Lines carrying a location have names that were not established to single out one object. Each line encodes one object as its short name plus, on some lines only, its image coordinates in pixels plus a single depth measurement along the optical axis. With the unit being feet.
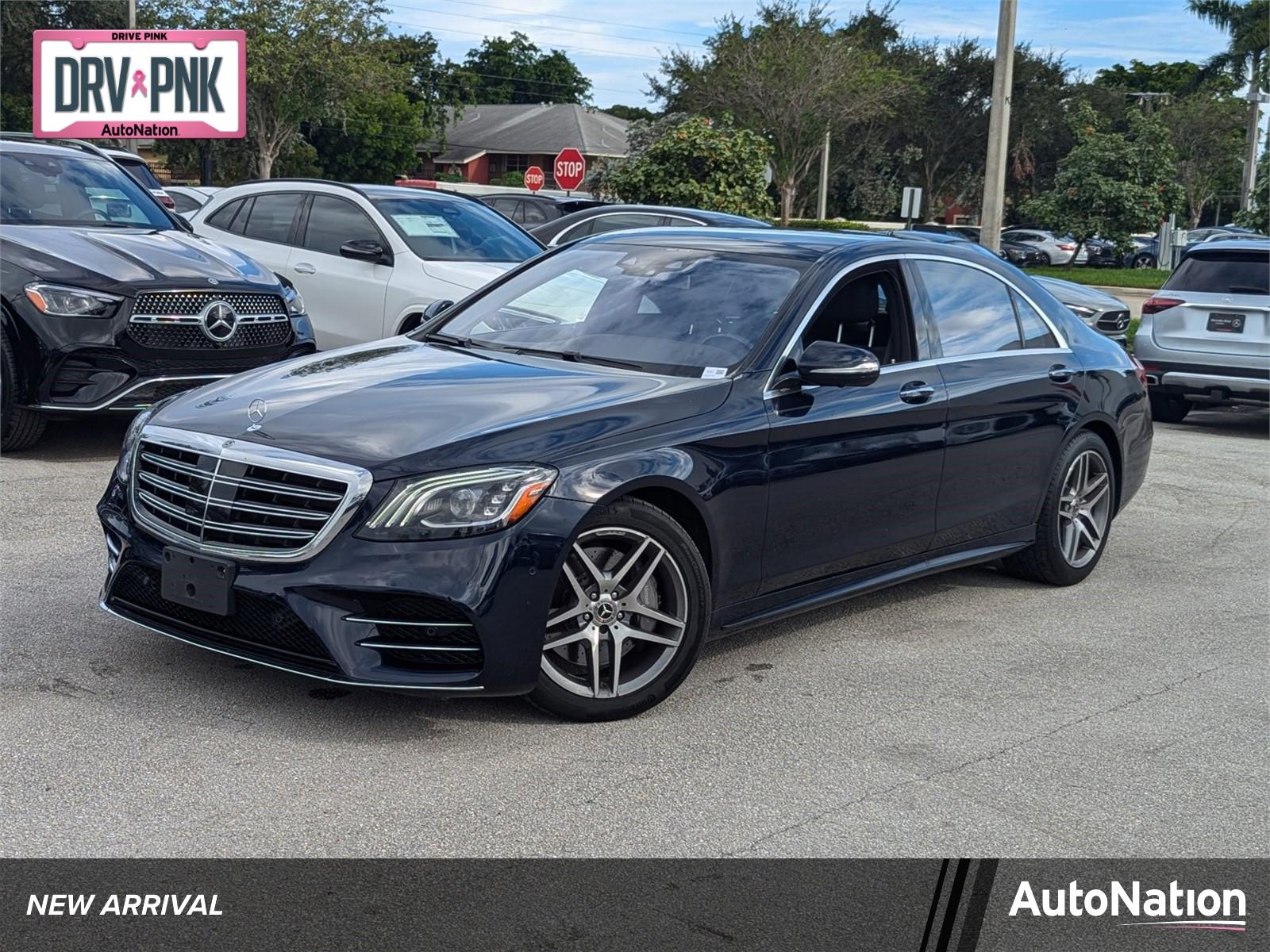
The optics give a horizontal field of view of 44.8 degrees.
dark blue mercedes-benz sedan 14.96
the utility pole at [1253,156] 111.86
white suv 37.42
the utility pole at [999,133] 62.44
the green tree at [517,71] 382.42
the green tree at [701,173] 71.82
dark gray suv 28.14
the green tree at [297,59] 161.68
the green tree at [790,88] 130.31
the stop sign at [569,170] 109.19
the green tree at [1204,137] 200.23
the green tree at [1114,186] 101.04
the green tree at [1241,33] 166.91
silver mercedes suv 41.60
